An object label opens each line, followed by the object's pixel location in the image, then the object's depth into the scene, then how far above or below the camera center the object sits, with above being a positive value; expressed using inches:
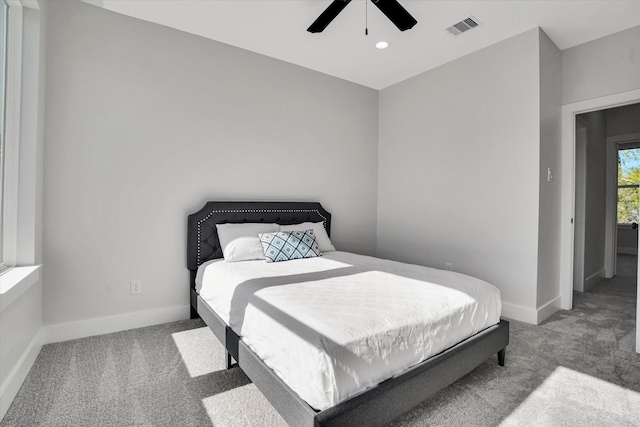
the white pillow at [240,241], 114.8 -11.8
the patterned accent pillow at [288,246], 116.2 -13.8
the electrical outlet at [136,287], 112.5 -27.4
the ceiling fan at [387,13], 83.0 +52.3
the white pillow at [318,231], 135.5 -9.7
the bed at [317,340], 51.8 -28.3
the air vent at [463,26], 112.7 +65.8
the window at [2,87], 80.0 +30.1
